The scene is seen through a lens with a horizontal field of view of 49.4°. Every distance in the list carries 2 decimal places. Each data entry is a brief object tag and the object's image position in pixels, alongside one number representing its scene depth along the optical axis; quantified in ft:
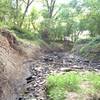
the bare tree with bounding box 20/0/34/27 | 43.26
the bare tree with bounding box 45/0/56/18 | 52.56
